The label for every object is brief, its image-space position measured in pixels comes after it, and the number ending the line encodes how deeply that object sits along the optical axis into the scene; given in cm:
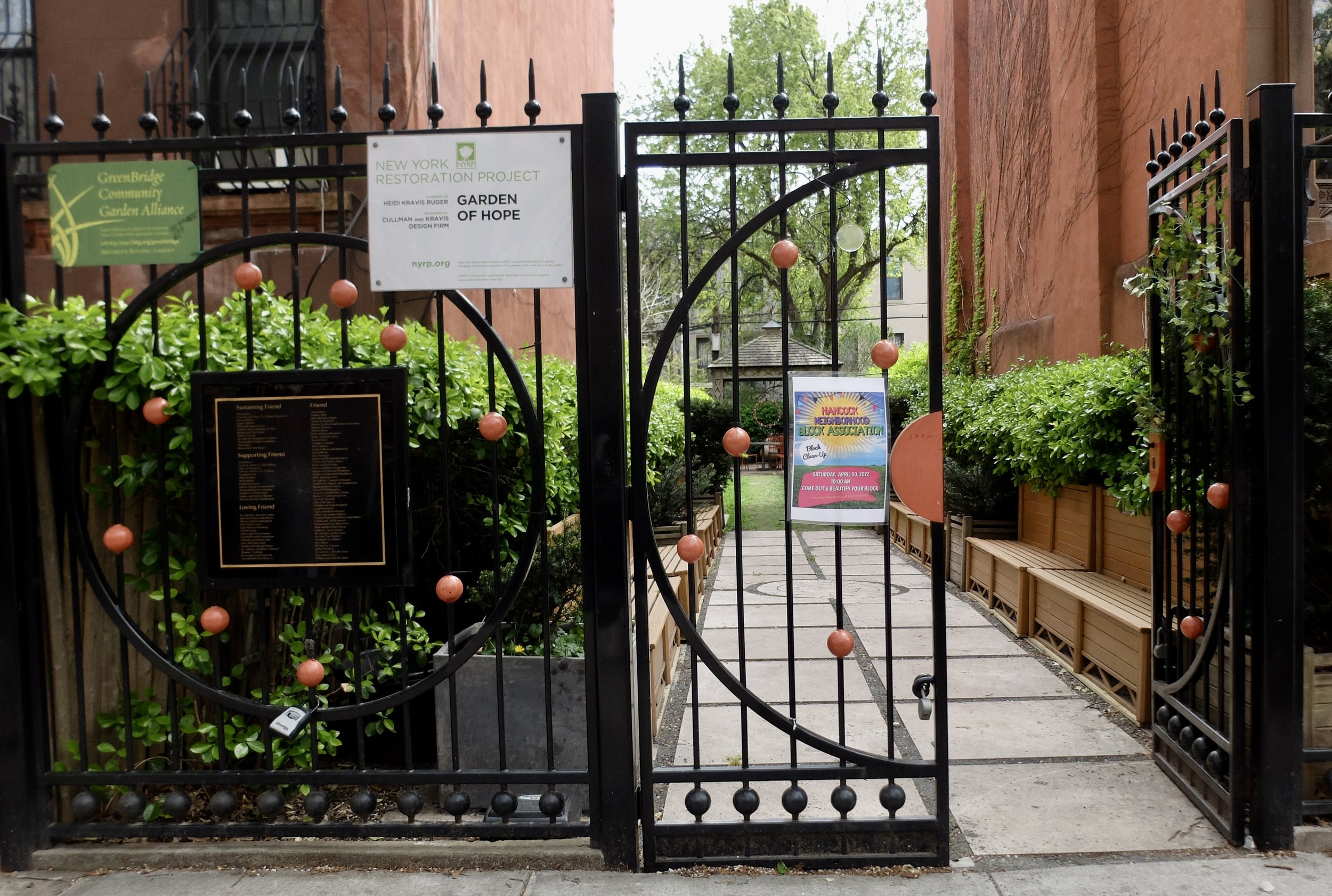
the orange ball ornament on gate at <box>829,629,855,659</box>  336
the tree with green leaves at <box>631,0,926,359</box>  2775
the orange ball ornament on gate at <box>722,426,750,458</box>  327
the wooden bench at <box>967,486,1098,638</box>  677
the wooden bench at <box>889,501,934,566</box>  1034
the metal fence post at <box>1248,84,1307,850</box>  334
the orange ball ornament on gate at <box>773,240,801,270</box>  339
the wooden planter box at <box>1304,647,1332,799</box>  363
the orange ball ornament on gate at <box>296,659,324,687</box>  347
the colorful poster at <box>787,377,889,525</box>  340
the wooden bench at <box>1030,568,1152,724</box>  489
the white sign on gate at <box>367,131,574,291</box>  338
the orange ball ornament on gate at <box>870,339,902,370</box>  323
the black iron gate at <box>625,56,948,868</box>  329
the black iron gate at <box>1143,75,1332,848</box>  335
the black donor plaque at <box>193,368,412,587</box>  343
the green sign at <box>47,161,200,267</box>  346
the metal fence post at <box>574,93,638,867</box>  335
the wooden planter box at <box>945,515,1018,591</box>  868
